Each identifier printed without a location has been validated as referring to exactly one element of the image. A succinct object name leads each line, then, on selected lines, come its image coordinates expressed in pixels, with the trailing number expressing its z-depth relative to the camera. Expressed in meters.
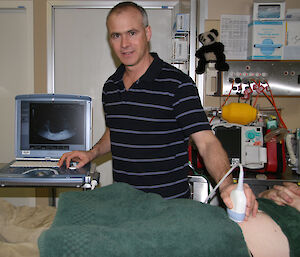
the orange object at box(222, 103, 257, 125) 2.11
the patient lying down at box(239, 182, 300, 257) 0.80
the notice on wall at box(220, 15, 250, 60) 2.49
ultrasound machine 1.95
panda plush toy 2.39
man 1.38
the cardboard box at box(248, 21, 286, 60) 2.32
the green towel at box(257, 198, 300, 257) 0.76
